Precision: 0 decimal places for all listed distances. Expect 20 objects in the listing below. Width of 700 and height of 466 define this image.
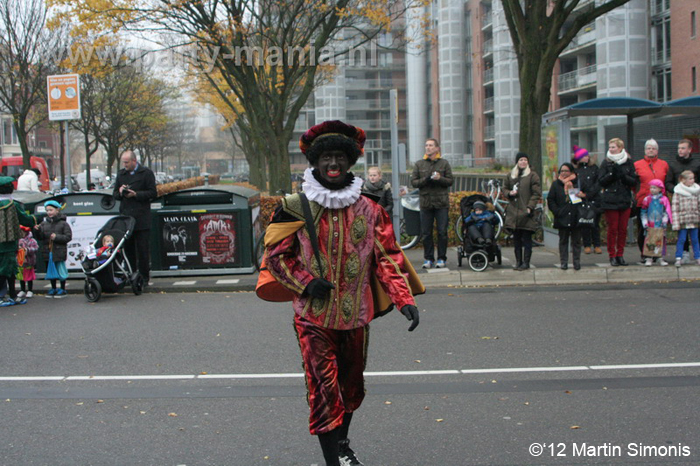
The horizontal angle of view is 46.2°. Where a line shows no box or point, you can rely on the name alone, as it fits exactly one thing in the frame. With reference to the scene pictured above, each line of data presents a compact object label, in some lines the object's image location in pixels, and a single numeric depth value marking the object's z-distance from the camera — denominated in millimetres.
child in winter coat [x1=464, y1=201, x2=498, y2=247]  11781
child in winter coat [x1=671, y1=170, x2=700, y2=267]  11438
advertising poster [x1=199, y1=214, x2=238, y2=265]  12773
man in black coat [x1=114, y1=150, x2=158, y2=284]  11711
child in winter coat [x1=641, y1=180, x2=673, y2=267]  11656
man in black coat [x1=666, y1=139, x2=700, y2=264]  11875
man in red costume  4137
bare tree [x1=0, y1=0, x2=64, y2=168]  31188
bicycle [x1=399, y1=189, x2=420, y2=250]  14148
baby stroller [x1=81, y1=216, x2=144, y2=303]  10906
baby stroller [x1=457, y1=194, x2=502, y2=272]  11859
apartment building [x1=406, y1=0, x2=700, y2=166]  43625
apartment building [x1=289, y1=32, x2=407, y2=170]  88062
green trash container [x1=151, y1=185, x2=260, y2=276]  12781
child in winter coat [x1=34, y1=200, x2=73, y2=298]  11172
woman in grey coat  11508
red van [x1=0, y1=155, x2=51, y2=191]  48225
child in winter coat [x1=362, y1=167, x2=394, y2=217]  12664
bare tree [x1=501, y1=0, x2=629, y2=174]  15992
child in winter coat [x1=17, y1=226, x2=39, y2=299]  11076
